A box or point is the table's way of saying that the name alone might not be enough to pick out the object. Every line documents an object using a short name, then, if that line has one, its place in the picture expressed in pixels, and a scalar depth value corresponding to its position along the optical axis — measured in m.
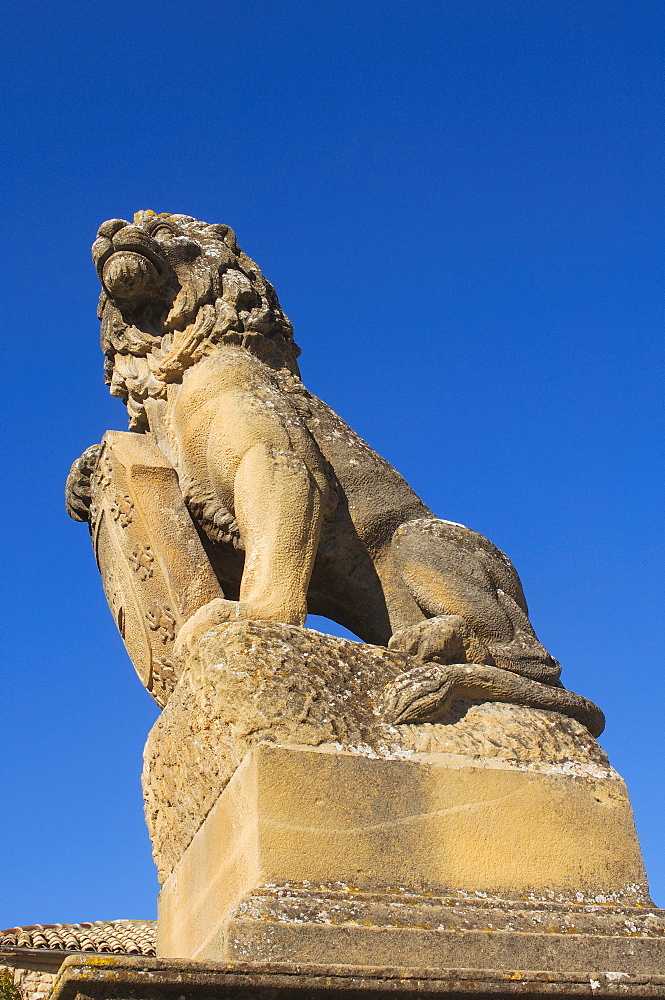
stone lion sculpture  4.19
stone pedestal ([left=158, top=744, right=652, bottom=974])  3.12
